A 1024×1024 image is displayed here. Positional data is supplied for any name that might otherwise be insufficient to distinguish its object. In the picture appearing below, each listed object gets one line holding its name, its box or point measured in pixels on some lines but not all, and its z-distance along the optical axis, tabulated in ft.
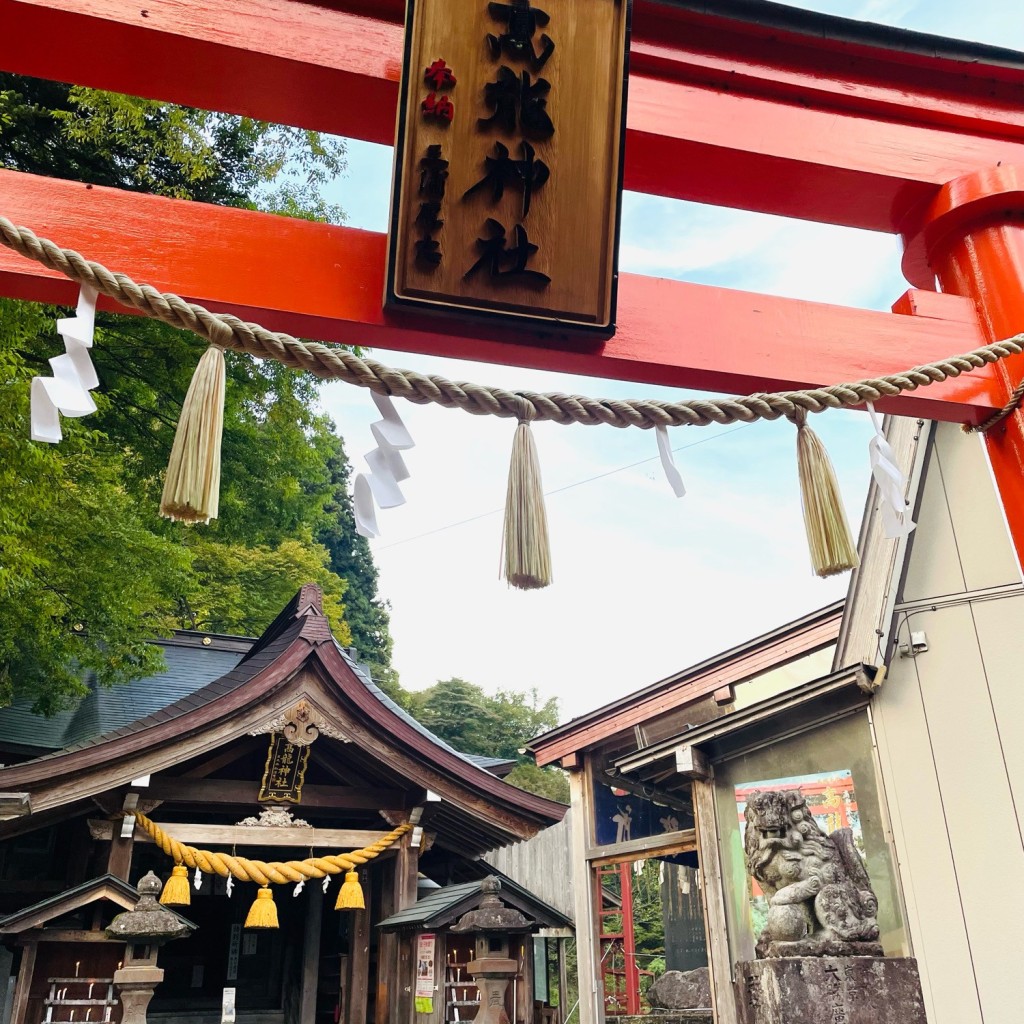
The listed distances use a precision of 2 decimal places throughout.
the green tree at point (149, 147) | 22.45
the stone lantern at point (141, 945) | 17.69
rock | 36.76
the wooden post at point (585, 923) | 31.22
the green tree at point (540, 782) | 68.90
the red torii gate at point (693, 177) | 7.24
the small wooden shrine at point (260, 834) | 19.89
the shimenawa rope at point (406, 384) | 5.64
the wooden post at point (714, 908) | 22.03
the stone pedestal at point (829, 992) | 14.55
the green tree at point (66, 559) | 18.15
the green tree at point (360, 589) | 78.12
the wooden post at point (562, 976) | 28.43
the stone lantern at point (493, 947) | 20.38
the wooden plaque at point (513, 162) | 7.27
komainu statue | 15.75
